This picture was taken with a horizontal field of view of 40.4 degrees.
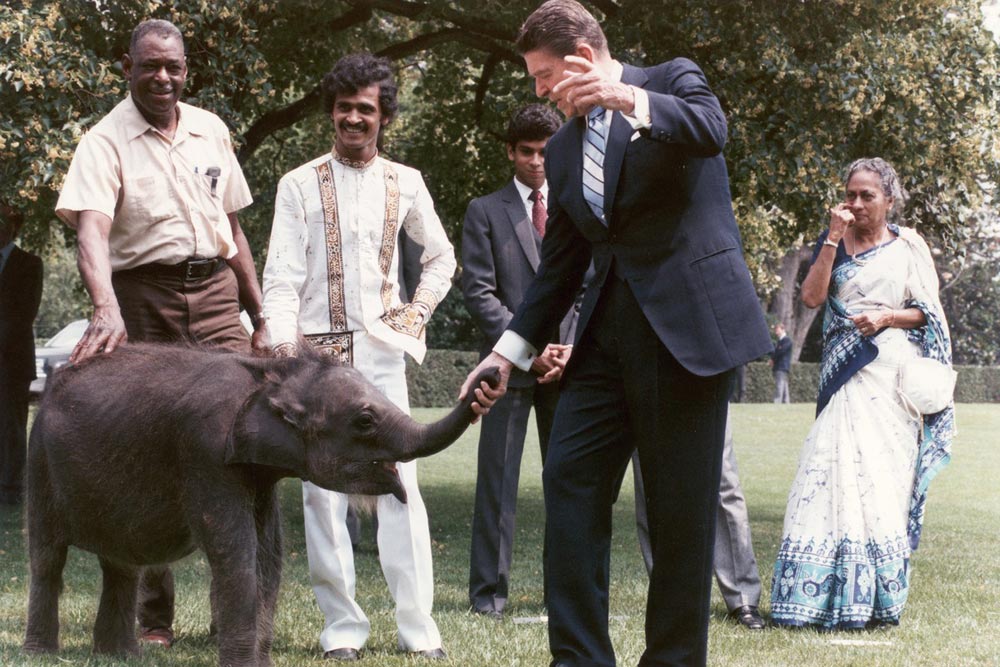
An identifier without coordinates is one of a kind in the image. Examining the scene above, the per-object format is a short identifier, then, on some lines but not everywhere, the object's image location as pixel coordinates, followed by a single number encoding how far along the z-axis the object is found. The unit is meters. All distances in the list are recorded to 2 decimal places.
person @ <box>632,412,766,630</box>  7.64
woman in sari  7.88
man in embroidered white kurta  6.38
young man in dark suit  8.11
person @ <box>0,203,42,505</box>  13.86
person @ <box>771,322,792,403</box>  43.16
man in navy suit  4.74
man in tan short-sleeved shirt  6.10
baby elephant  5.01
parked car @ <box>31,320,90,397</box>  28.81
